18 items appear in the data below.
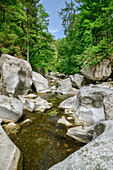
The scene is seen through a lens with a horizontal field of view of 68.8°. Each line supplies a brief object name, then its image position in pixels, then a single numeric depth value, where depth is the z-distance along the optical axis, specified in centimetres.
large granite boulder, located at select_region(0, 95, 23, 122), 327
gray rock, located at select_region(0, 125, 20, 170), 152
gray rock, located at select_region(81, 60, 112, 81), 828
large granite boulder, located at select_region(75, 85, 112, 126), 334
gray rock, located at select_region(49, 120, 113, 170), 82
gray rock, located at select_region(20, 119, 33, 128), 339
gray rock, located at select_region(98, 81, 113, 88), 781
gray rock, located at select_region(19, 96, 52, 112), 468
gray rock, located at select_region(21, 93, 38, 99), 674
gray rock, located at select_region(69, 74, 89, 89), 995
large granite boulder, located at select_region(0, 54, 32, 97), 573
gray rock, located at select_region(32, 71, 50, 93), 934
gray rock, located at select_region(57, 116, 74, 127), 344
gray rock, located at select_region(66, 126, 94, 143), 249
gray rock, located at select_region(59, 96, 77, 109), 514
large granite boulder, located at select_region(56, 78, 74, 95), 929
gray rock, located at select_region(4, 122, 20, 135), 295
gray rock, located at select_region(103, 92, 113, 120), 195
